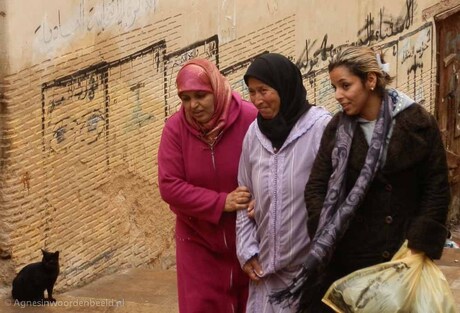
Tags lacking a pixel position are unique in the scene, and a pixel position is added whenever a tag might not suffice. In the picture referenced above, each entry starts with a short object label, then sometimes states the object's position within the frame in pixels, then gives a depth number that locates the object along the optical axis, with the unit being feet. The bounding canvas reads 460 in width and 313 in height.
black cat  23.97
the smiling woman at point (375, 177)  16.01
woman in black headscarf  17.60
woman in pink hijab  18.74
